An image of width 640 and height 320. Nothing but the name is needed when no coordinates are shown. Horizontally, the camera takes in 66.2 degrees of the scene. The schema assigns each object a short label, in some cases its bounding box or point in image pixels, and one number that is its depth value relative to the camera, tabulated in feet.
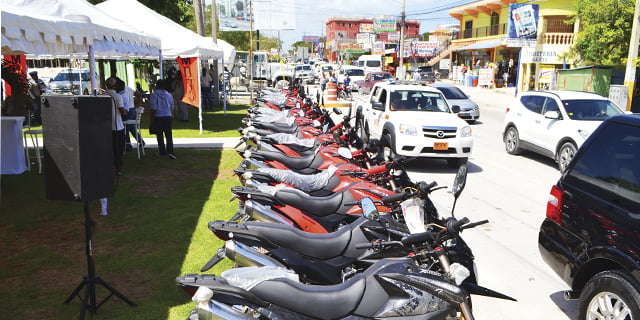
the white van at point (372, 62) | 161.48
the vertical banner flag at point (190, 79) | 45.50
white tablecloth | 21.81
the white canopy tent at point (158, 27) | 43.45
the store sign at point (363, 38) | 297.31
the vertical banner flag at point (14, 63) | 40.34
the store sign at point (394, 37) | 243.19
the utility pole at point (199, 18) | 72.37
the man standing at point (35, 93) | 48.67
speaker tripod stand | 13.71
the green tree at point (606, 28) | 70.54
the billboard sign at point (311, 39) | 512.67
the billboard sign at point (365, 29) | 334.15
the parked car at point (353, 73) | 128.57
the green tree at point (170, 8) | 68.85
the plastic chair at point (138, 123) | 35.45
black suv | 11.46
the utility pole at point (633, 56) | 56.24
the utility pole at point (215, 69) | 75.06
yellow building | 105.60
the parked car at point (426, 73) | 144.05
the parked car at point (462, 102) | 60.70
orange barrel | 80.02
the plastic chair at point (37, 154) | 31.17
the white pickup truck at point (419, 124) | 32.94
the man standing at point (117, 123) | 28.45
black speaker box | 12.99
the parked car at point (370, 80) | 113.33
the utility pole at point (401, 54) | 140.36
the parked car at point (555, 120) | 33.40
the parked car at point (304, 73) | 134.82
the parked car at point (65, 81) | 70.29
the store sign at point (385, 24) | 237.45
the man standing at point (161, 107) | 34.68
